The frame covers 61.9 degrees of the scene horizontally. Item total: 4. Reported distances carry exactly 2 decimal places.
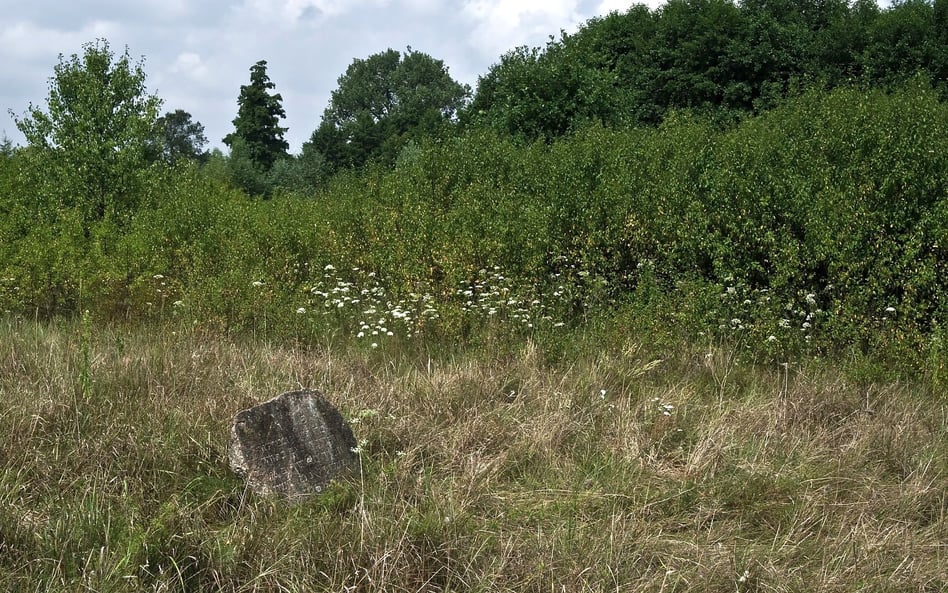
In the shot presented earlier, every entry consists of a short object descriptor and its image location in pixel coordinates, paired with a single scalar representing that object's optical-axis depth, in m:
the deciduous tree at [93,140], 12.54
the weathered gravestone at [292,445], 3.58
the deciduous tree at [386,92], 46.09
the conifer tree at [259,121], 39.19
